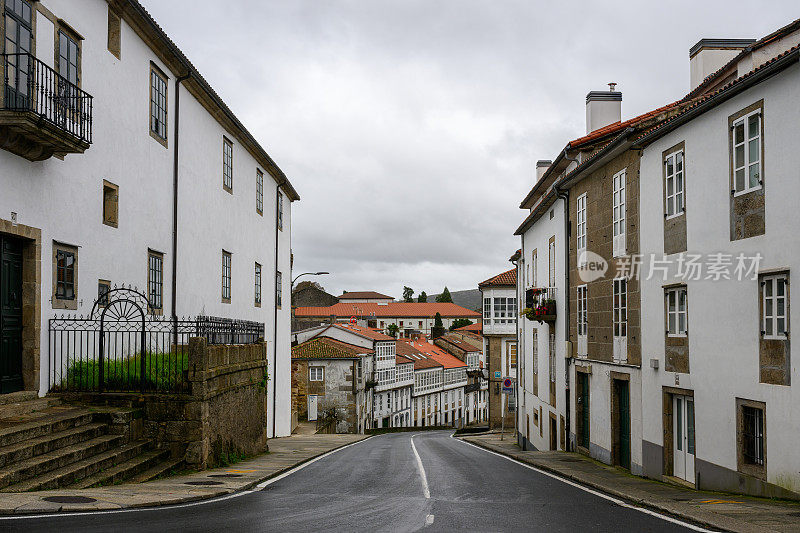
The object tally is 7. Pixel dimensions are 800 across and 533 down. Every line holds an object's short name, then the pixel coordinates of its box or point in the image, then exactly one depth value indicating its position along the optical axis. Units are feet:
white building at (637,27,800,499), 39.29
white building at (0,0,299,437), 42.19
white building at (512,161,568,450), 86.45
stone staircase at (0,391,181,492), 33.94
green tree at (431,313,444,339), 396.20
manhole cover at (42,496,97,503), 30.73
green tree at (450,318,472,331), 542.94
